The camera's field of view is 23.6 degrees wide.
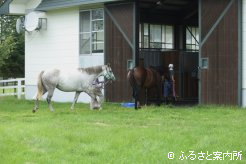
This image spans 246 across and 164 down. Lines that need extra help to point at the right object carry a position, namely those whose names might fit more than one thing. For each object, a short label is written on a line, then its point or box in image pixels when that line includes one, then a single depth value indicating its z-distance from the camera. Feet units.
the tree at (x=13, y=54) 133.88
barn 60.70
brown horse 62.39
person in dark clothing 70.87
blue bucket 65.41
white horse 57.98
